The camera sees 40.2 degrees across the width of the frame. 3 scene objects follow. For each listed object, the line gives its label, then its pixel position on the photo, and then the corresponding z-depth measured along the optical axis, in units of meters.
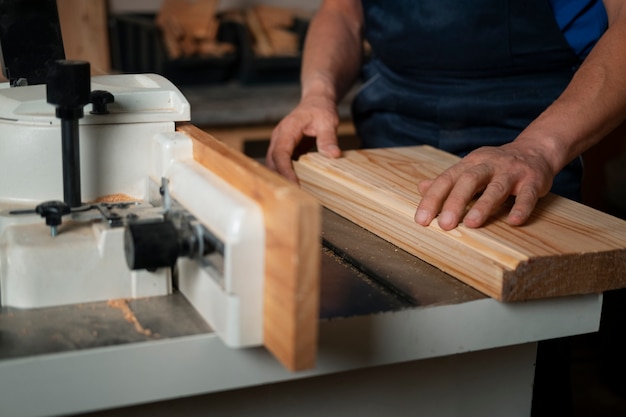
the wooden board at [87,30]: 2.88
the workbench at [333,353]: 0.82
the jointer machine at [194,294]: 0.80
